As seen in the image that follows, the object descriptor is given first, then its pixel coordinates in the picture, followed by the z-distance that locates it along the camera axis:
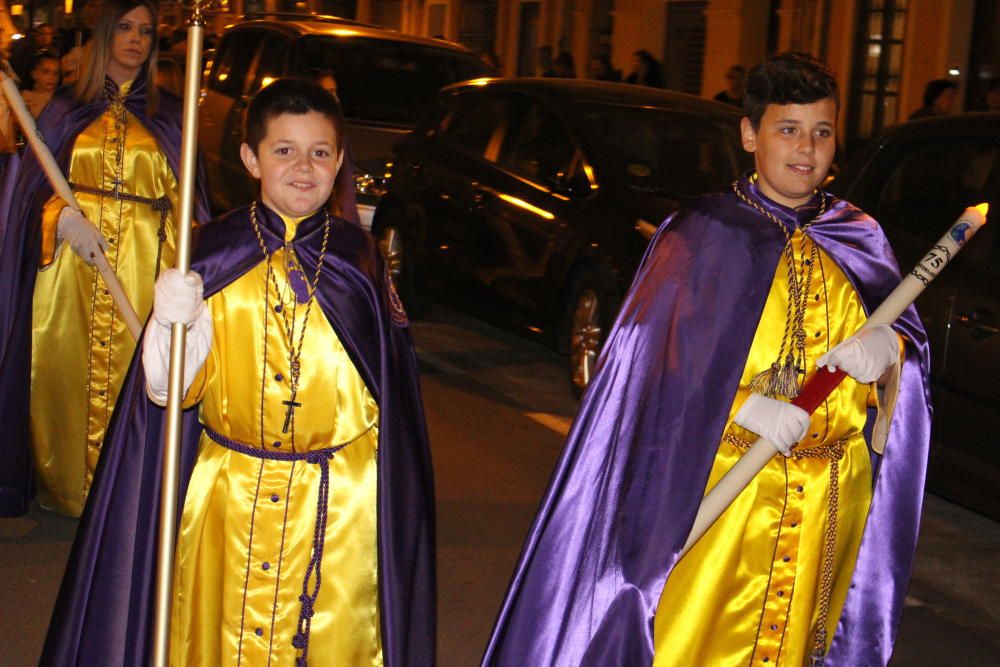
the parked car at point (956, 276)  6.60
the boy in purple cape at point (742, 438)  3.87
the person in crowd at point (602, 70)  15.59
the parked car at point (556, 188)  9.14
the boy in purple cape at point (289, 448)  3.73
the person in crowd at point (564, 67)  16.17
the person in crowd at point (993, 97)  11.01
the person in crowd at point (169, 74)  7.55
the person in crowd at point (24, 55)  11.43
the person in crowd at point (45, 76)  10.78
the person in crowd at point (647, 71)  15.17
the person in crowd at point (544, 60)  17.05
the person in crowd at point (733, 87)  13.62
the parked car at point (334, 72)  13.32
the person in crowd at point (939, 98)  12.04
